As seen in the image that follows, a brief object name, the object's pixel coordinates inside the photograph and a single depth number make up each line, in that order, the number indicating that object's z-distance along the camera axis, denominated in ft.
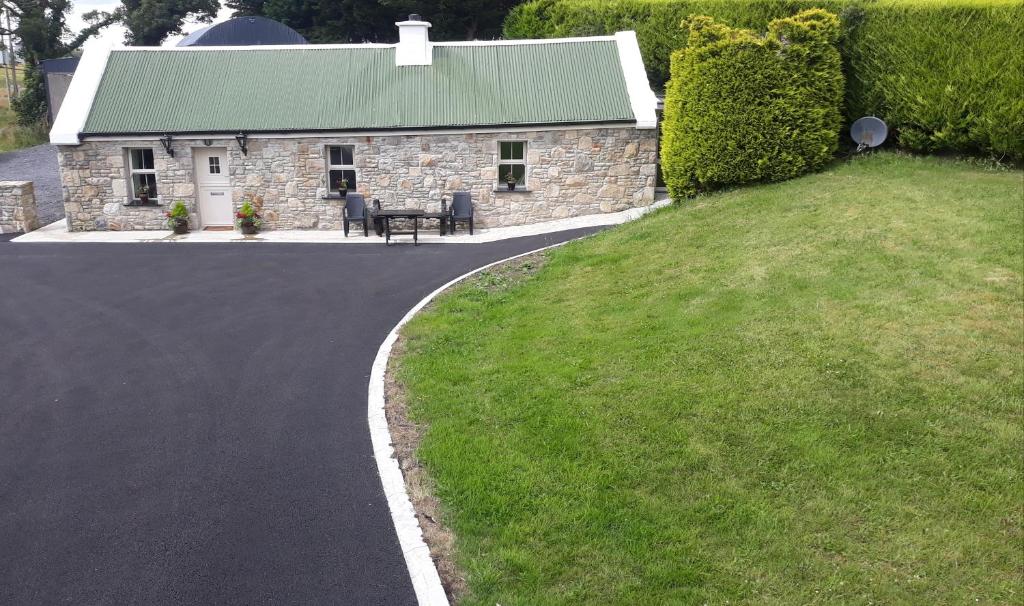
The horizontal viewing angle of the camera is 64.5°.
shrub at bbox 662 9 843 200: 51.34
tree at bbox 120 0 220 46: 170.91
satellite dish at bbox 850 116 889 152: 51.85
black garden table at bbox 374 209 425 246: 59.42
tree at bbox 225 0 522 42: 133.90
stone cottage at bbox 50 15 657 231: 63.31
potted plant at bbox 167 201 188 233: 64.08
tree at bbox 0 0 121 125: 125.18
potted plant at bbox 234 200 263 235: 63.52
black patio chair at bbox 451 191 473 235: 62.59
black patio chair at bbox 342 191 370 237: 62.85
